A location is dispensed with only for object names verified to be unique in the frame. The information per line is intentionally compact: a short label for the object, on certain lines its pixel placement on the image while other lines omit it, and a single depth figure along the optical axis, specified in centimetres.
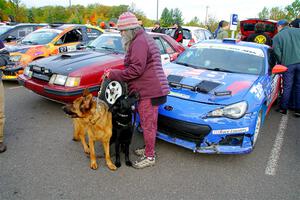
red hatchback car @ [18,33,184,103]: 416
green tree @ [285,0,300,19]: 3142
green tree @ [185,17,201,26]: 3983
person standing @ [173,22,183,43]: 922
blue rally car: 294
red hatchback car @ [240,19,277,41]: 914
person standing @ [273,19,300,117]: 485
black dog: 271
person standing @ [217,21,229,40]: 847
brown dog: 254
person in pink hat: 253
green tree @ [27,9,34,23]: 5036
